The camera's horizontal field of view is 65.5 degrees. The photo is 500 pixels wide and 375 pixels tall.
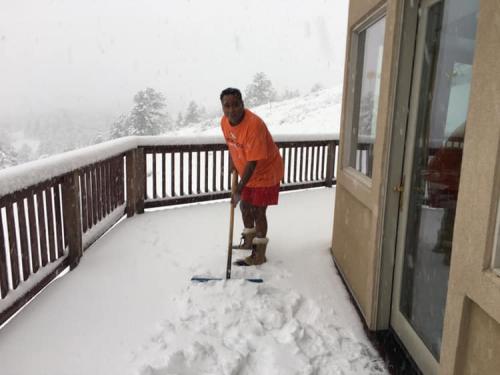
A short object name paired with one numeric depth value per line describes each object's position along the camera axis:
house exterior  1.39
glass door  1.98
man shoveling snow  3.28
